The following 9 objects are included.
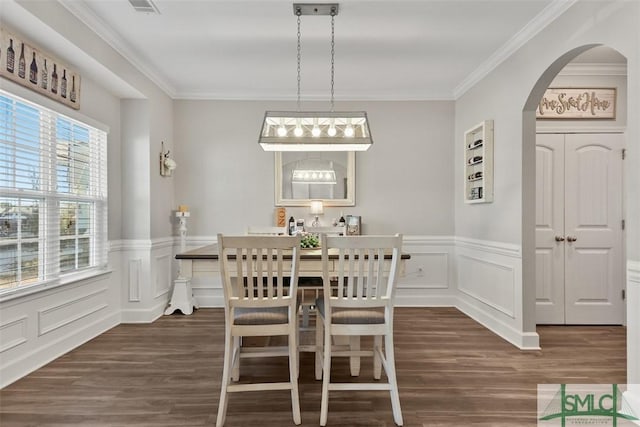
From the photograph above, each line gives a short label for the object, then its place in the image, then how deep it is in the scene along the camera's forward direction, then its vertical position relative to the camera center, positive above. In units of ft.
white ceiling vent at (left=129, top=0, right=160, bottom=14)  9.14 +4.91
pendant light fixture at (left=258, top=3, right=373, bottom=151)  10.24 +2.17
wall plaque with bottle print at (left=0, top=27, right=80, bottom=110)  8.21 +3.33
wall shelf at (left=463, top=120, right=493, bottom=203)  12.72 +1.71
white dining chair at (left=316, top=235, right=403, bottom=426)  6.90 -1.80
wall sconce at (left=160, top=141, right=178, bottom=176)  14.66 +1.83
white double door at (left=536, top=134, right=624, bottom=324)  12.96 -0.25
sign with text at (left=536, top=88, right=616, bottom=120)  12.97 +3.62
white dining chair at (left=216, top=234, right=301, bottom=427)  6.86 -1.79
